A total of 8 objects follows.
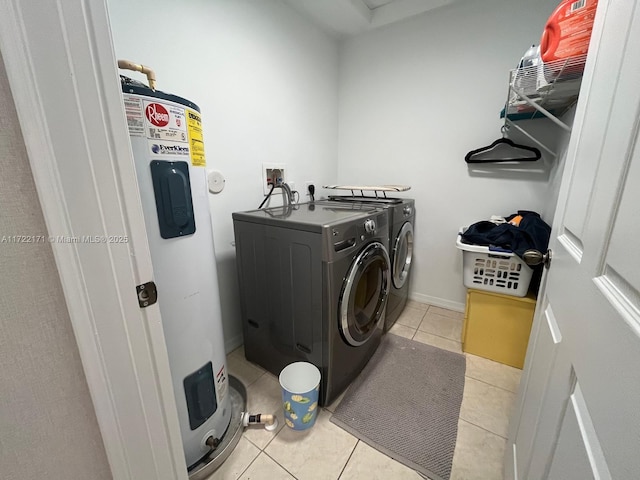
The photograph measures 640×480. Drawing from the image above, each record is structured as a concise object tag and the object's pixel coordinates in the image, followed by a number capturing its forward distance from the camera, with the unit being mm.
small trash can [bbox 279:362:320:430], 1151
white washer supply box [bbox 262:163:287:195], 1841
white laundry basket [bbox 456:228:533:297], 1490
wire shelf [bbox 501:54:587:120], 994
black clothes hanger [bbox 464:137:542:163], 1762
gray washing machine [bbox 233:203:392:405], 1165
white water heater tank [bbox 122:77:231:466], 764
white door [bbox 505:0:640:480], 333
